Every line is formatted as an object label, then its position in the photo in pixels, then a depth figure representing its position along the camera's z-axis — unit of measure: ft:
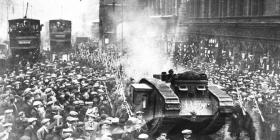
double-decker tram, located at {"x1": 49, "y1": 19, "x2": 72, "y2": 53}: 138.42
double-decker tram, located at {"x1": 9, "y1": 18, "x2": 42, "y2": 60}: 114.93
